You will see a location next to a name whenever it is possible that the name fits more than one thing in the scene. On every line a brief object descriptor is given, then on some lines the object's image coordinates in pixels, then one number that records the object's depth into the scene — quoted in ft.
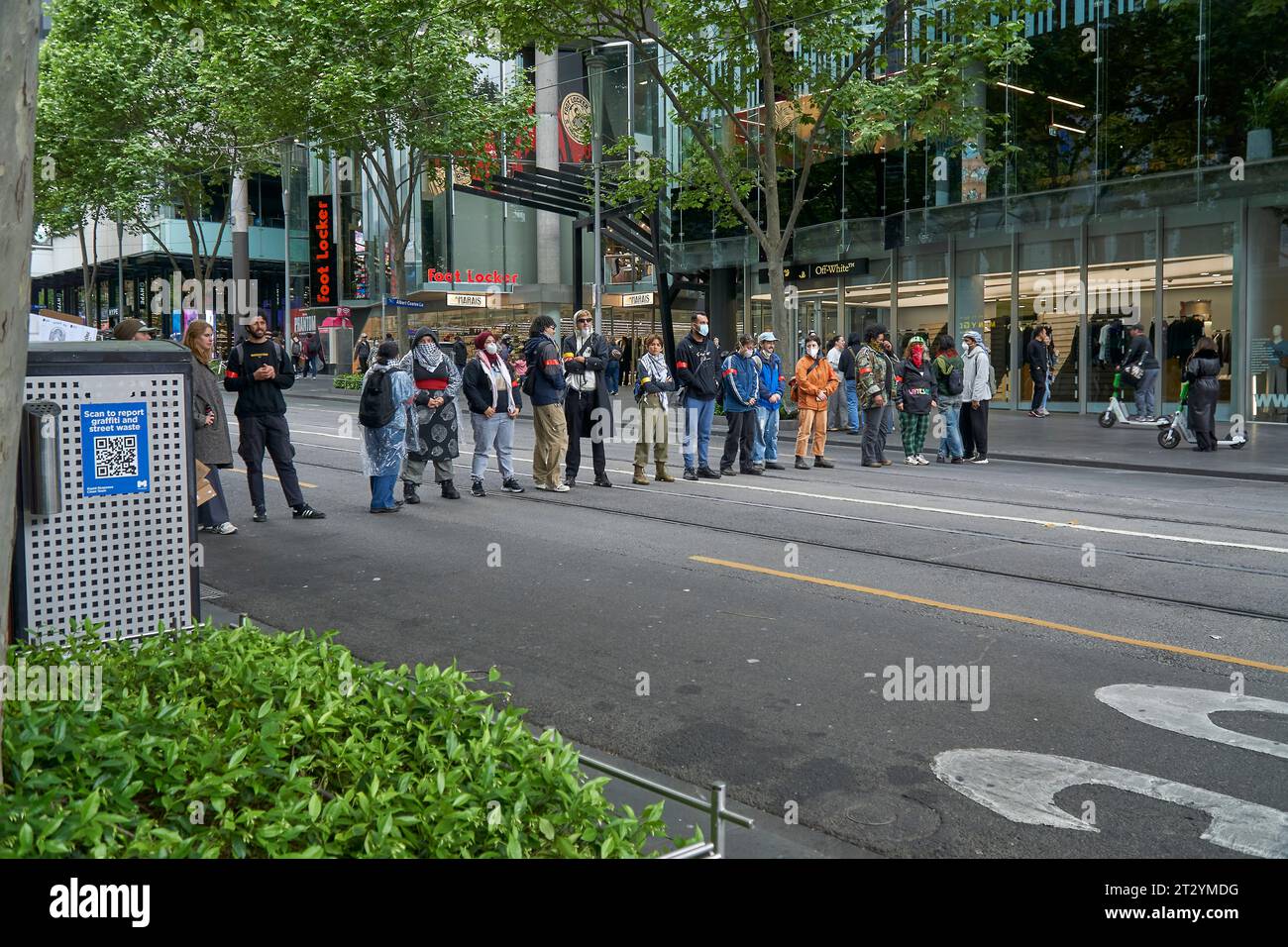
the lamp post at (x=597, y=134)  108.99
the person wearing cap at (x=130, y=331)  34.09
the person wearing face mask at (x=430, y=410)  44.07
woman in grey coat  34.73
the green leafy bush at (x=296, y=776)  10.67
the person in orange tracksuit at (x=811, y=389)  55.77
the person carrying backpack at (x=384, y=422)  40.83
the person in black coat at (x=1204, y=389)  61.41
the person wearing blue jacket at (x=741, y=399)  52.37
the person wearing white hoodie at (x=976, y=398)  58.44
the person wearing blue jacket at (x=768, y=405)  54.13
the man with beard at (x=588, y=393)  47.78
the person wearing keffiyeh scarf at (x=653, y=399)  48.29
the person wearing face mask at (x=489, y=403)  45.85
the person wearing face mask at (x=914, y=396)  57.57
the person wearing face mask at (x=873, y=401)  57.16
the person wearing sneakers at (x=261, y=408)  39.17
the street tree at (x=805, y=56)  73.67
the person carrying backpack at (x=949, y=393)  58.18
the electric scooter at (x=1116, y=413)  80.33
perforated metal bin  17.61
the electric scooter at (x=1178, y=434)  63.67
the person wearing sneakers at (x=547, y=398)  45.88
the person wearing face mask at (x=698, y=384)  50.52
